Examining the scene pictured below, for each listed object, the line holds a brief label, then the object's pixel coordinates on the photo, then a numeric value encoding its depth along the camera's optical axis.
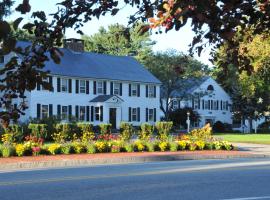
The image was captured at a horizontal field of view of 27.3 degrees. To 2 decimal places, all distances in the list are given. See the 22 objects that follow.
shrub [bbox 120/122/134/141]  26.60
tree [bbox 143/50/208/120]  63.44
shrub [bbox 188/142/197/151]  26.89
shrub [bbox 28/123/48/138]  32.81
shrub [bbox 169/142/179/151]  26.44
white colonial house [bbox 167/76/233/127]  67.88
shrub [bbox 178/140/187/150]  26.77
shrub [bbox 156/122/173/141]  28.08
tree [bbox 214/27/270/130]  47.75
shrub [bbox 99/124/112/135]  33.60
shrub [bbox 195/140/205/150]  27.26
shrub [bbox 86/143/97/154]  24.16
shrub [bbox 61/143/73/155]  23.53
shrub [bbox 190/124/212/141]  28.41
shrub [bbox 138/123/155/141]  26.87
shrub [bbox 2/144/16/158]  21.78
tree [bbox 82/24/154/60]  87.38
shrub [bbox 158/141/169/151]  26.11
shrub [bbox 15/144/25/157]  22.03
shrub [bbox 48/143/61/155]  22.94
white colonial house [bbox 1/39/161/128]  49.25
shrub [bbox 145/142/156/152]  25.77
